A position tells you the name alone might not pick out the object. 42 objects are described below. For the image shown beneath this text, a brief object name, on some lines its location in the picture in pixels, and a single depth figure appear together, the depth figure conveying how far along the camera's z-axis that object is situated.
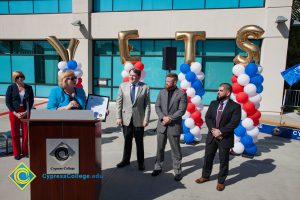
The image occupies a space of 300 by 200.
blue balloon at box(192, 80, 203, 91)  6.48
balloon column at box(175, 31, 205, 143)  6.43
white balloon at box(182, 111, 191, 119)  6.50
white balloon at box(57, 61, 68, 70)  7.67
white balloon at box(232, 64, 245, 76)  5.73
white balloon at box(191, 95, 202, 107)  6.48
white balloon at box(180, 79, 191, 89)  6.49
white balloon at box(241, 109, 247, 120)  5.71
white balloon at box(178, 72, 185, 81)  6.60
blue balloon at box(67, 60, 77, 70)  7.59
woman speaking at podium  3.31
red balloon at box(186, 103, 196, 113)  6.48
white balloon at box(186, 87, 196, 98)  6.41
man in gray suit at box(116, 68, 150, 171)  4.46
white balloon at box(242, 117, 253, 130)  5.67
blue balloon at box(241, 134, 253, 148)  5.68
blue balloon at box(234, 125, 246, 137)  5.69
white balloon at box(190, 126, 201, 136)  6.53
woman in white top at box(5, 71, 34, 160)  4.92
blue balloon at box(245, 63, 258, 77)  5.58
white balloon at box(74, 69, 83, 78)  7.79
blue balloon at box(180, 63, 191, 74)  6.51
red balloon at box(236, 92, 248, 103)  5.70
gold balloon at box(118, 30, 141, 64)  7.61
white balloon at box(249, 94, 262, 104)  5.71
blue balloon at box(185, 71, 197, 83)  6.39
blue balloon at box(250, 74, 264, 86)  5.64
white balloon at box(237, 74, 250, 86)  5.62
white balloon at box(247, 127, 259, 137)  5.75
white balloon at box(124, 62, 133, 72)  7.61
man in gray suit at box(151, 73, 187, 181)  4.23
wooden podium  2.84
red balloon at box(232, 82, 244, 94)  5.80
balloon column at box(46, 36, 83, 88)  7.67
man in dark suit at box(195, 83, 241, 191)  3.93
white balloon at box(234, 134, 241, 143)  5.81
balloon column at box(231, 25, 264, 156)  5.64
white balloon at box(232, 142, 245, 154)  5.70
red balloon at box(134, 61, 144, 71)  7.60
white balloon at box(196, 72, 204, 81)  6.54
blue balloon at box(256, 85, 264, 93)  5.72
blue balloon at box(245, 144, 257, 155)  5.77
